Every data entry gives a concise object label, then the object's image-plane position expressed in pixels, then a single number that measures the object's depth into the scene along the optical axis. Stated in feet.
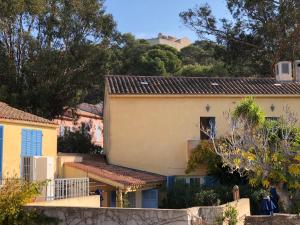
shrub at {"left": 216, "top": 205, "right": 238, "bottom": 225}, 46.21
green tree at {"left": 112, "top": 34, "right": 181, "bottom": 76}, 129.18
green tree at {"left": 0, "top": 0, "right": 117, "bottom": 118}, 108.06
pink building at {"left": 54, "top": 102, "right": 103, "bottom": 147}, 127.21
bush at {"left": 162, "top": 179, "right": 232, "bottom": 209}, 78.84
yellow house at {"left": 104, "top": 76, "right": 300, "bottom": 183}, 90.33
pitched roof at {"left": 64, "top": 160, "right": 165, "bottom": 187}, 73.01
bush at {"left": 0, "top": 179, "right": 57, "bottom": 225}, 41.16
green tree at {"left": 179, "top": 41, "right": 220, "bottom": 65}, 192.18
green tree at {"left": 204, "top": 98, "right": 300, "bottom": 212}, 64.44
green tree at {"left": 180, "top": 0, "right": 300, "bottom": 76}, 117.60
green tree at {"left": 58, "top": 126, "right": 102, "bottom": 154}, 116.57
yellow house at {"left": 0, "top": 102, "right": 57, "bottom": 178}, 60.64
